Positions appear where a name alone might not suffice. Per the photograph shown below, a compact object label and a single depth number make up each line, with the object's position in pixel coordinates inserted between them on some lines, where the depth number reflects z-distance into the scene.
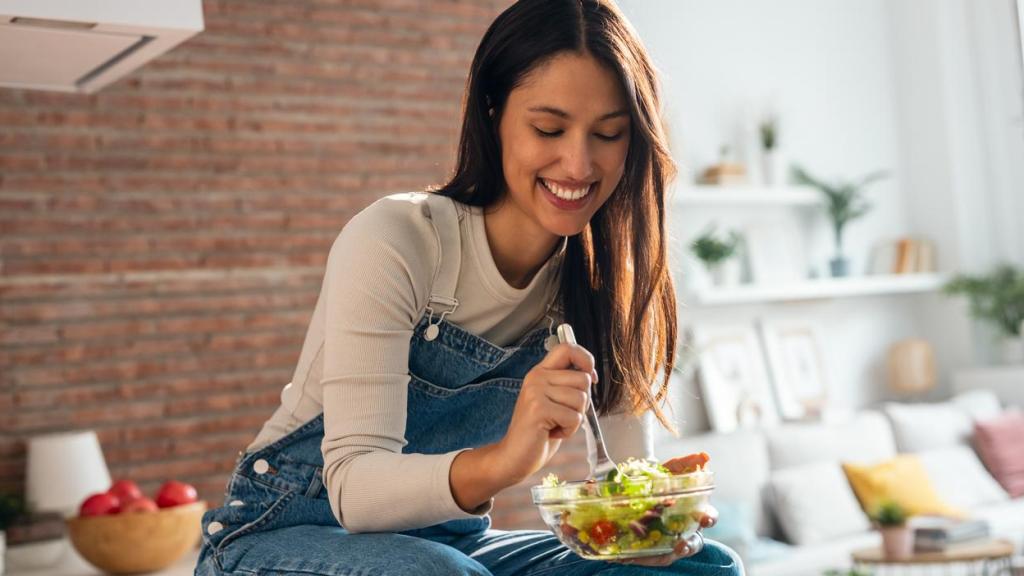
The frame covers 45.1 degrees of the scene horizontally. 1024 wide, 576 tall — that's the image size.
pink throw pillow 6.16
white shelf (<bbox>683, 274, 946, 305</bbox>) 5.84
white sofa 5.15
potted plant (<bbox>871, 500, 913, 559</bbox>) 4.87
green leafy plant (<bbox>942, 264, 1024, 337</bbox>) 6.54
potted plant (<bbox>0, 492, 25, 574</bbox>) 3.93
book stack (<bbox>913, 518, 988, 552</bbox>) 4.92
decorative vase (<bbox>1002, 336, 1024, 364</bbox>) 6.64
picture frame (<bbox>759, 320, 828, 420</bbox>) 6.22
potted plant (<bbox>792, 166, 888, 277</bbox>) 6.48
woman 1.40
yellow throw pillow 5.57
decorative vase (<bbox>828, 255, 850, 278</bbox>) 6.47
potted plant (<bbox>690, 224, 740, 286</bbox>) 5.80
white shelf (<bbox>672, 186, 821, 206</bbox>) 5.89
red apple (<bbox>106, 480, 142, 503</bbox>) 3.24
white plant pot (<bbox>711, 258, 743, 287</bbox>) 5.91
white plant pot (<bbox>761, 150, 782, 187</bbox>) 6.23
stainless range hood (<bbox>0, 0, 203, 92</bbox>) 2.23
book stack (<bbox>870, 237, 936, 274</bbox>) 6.86
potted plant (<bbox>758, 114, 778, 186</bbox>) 6.24
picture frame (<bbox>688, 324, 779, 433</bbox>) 5.86
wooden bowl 3.10
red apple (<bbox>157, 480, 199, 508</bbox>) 3.25
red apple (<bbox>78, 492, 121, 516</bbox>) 3.18
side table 4.79
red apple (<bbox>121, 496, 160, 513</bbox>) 3.16
